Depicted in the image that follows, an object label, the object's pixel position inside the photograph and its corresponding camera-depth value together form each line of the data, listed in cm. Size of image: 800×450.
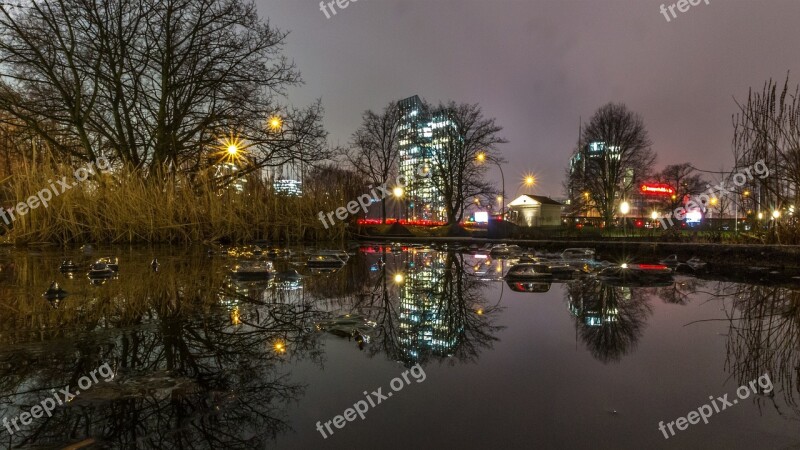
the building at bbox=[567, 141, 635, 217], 4200
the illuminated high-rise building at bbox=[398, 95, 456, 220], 4262
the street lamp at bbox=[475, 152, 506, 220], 3764
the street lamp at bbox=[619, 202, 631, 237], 5137
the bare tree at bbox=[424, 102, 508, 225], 4069
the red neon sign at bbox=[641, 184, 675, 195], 7271
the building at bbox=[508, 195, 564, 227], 4682
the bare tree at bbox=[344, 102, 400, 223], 4466
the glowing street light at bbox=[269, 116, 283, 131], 1622
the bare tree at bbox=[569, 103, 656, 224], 4094
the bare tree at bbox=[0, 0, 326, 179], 1209
